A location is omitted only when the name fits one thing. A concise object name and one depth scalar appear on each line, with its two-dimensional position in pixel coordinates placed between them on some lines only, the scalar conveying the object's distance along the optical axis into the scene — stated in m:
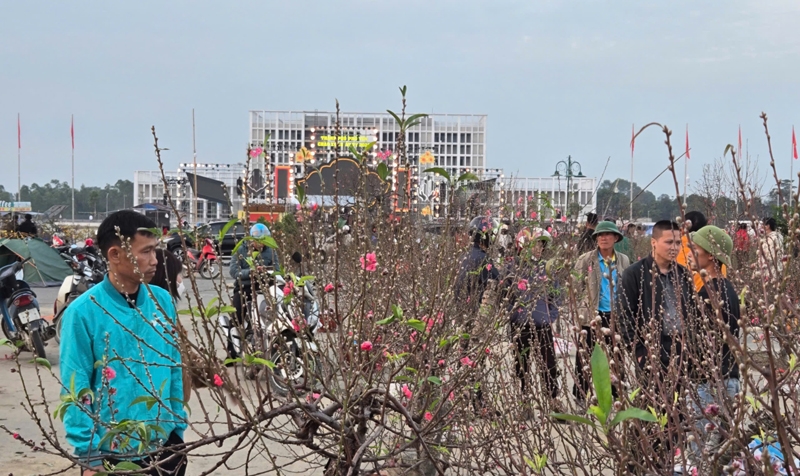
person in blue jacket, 2.59
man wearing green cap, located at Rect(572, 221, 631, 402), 5.83
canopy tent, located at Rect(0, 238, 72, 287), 17.44
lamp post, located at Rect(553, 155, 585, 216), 25.67
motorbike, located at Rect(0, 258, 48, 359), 7.98
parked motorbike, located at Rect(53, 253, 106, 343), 8.62
